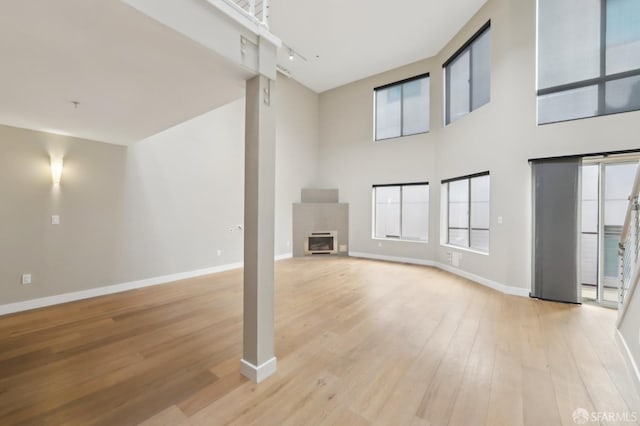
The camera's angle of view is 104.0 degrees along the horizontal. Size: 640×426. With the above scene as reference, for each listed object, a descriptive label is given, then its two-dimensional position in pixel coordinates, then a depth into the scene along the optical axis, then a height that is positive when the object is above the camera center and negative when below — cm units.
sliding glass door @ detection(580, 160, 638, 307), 370 +0
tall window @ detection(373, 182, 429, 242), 668 +2
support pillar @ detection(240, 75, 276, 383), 203 -15
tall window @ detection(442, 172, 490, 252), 503 +3
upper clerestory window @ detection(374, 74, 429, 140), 671 +296
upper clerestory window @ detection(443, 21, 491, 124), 492 +294
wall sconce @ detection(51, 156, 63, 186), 375 +59
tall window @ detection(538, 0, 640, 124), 347 +234
